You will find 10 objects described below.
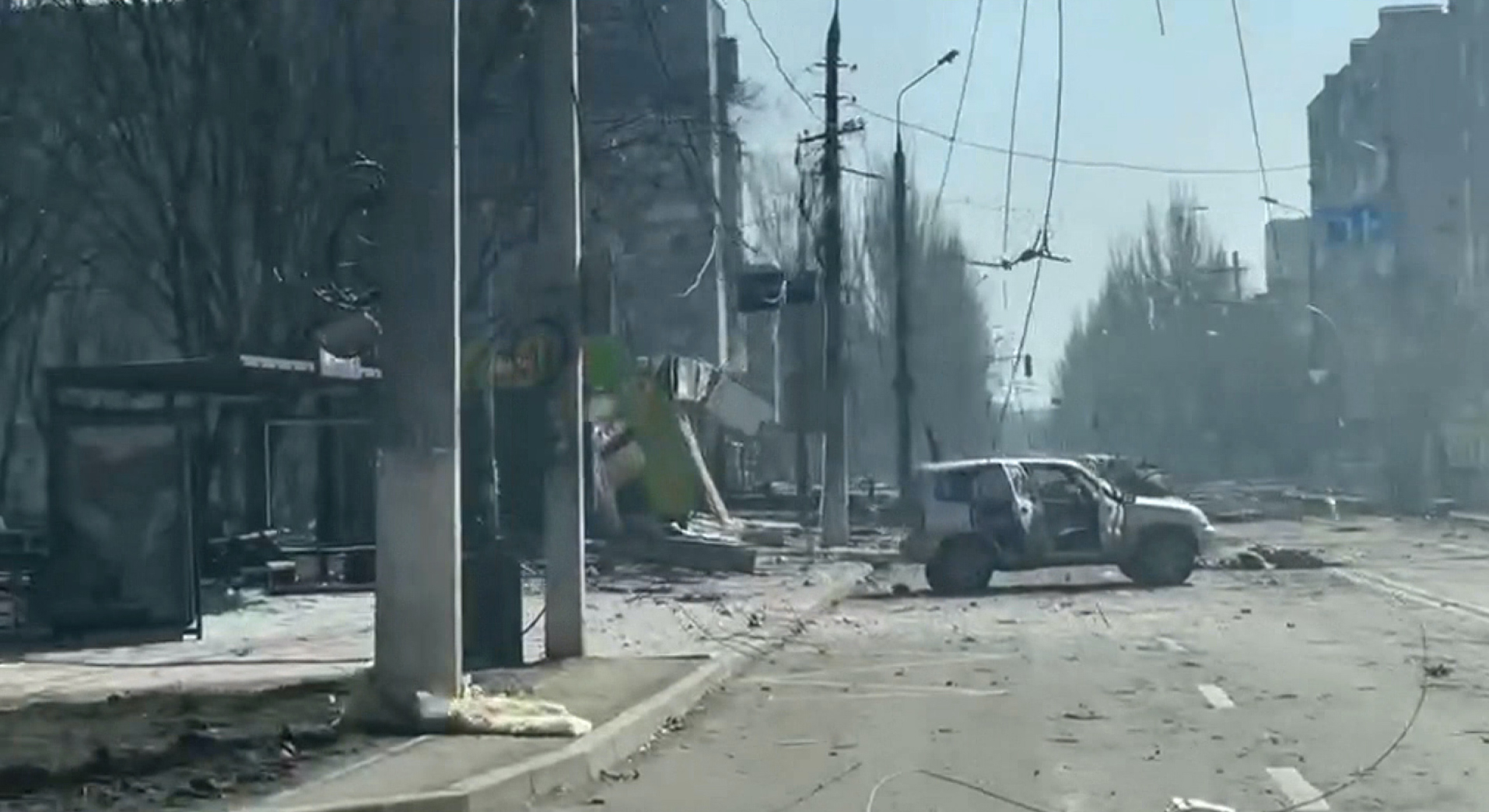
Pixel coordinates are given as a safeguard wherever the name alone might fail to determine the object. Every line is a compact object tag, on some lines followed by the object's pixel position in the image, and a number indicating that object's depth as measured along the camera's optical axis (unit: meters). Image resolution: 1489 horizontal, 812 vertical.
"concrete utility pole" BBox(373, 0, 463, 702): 14.92
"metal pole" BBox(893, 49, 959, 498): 52.84
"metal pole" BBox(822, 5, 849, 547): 44.53
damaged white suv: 33.47
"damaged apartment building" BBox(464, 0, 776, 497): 34.72
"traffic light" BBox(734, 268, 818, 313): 44.28
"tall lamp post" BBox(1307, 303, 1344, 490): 90.38
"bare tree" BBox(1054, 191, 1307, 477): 98.44
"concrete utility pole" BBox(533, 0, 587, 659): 19.92
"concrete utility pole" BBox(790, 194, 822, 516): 46.62
